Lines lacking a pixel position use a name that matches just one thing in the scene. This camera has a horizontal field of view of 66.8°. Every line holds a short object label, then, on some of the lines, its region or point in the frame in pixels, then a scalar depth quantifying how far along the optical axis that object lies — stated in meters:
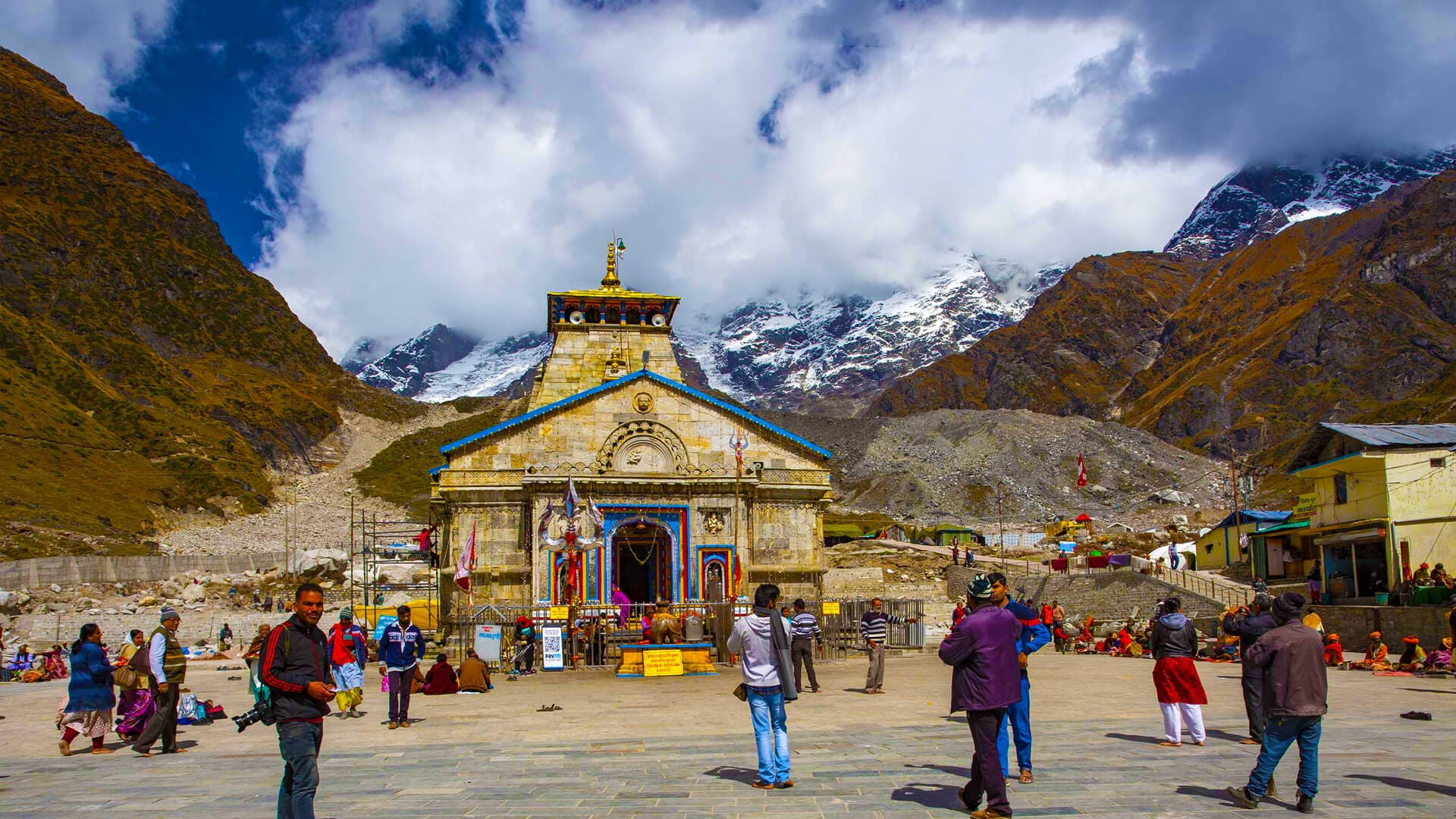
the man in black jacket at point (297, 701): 7.95
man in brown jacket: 8.94
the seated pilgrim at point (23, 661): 29.81
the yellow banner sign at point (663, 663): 23.41
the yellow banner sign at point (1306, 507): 39.34
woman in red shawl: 12.12
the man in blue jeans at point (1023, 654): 9.80
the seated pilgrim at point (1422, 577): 27.55
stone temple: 34.44
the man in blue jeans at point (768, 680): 9.97
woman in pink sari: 13.76
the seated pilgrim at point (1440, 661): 20.86
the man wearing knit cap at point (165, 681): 13.41
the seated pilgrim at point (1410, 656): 21.92
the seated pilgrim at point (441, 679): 20.72
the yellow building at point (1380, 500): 32.75
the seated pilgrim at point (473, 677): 20.98
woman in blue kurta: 13.59
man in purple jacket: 8.71
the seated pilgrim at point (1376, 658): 22.27
